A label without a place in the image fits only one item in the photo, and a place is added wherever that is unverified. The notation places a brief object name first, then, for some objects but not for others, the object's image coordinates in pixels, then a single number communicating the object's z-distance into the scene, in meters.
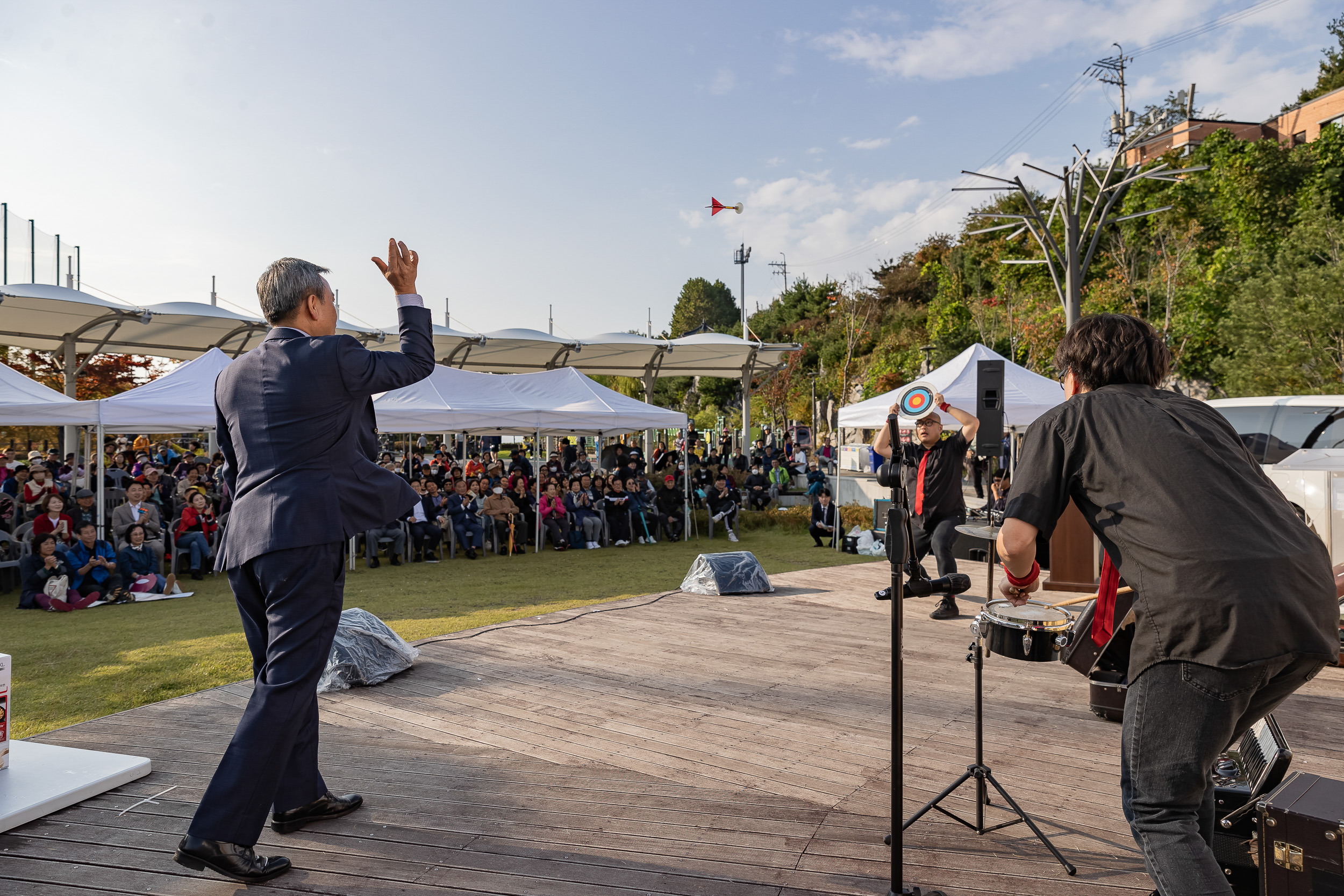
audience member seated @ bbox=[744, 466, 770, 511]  16.56
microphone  2.65
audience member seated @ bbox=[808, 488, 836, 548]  12.32
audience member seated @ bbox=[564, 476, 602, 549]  12.80
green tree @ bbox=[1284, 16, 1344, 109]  32.97
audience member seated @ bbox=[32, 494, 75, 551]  8.82
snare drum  2.46
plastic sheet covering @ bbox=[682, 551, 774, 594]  7.43
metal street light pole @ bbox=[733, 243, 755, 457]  20.75
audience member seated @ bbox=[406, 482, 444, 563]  11.18
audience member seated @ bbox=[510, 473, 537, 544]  12.85
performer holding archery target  6.73
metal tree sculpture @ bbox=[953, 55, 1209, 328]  12.73
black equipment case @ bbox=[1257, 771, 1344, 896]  1.94
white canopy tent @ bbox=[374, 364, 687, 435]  11.51
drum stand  2.70
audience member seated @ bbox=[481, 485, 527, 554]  12.14
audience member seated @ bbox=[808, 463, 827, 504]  13.57
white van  9.99
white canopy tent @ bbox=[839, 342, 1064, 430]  10.65
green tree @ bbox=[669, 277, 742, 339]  78.06
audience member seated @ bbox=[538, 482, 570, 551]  12.53
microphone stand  2.21
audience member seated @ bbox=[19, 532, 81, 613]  8.13
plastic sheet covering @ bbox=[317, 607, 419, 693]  4.47
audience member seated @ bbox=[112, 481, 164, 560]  9.34
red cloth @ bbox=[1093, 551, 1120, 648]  2.02
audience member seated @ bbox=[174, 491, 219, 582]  9.84
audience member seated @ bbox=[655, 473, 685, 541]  13.73
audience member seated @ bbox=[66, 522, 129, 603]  8.46
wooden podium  7.53
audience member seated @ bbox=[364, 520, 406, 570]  10.58
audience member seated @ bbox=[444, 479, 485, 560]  11.66
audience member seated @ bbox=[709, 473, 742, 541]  13.97
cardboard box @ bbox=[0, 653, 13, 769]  3.07
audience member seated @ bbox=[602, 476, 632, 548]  13.28
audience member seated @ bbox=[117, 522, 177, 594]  8.90
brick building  31.64
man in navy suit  2.38
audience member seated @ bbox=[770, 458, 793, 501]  17.73
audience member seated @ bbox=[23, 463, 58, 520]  9.79
